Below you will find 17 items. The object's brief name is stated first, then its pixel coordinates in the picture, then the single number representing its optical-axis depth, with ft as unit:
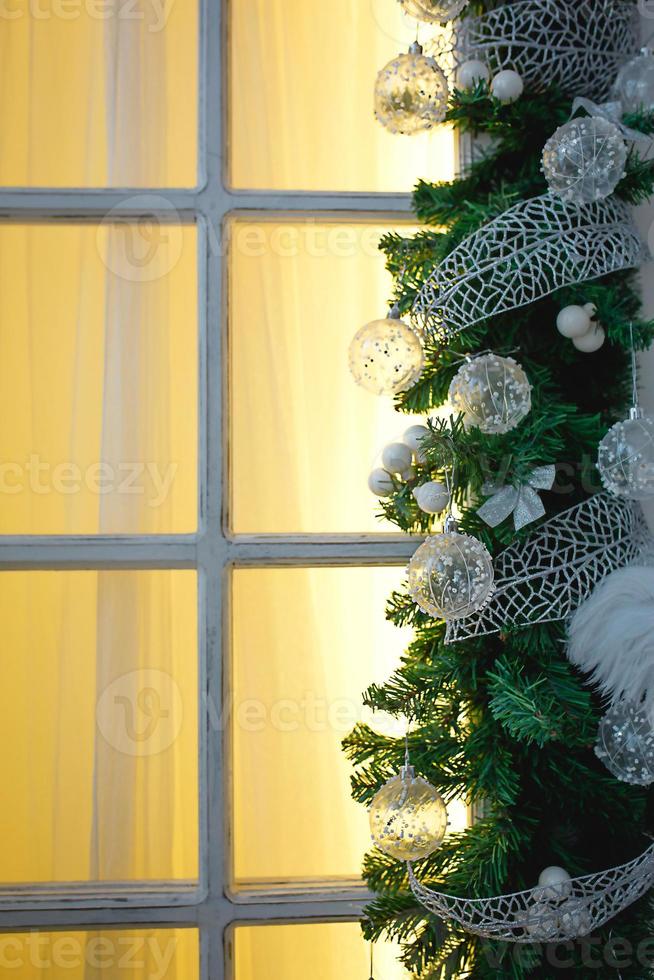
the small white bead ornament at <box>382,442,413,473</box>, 2.81
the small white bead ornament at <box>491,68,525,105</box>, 2.72
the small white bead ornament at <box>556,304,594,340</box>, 2.59
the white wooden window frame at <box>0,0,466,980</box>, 3.25
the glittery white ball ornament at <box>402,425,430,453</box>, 2.85
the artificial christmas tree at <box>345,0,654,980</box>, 2.54
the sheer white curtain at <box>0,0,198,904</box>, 3.29
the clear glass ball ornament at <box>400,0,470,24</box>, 2.64
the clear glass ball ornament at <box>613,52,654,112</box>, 2.72
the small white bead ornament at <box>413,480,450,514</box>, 2.61
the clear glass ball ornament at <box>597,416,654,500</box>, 2.38
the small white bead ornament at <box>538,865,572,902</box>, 2.43
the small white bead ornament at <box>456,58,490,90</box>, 2.79
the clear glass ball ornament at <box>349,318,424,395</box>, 2.60
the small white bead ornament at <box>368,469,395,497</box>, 2.89
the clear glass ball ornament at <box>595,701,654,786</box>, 2.40
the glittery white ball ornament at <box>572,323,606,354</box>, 2.66
